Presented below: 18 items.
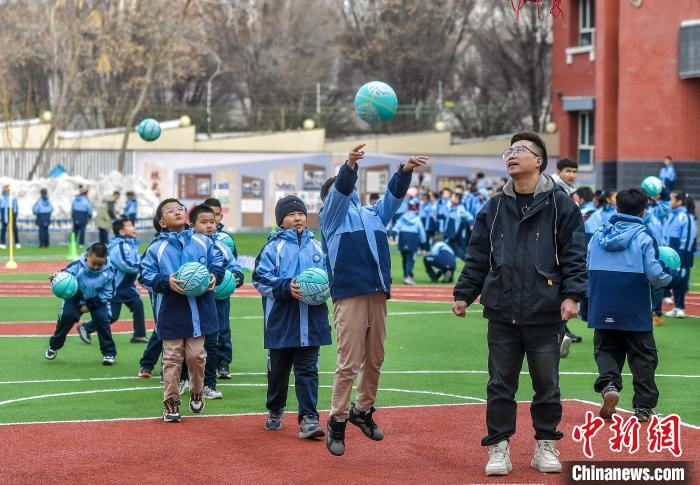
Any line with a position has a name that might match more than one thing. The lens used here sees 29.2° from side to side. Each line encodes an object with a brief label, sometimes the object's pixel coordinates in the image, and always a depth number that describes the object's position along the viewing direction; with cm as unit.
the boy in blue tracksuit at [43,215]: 3828
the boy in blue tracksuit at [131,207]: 3730
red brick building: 3797
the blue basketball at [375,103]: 1030
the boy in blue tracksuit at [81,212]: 3828
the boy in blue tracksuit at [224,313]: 1329
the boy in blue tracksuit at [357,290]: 954
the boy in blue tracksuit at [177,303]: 1095
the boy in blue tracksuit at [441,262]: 2730
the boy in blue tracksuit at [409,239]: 2645
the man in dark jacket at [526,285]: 871
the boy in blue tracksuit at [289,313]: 1042
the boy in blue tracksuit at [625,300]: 1079
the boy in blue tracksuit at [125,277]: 1612
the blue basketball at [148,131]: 2620
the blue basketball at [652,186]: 1961
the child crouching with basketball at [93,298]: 1487
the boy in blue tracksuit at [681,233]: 2030
